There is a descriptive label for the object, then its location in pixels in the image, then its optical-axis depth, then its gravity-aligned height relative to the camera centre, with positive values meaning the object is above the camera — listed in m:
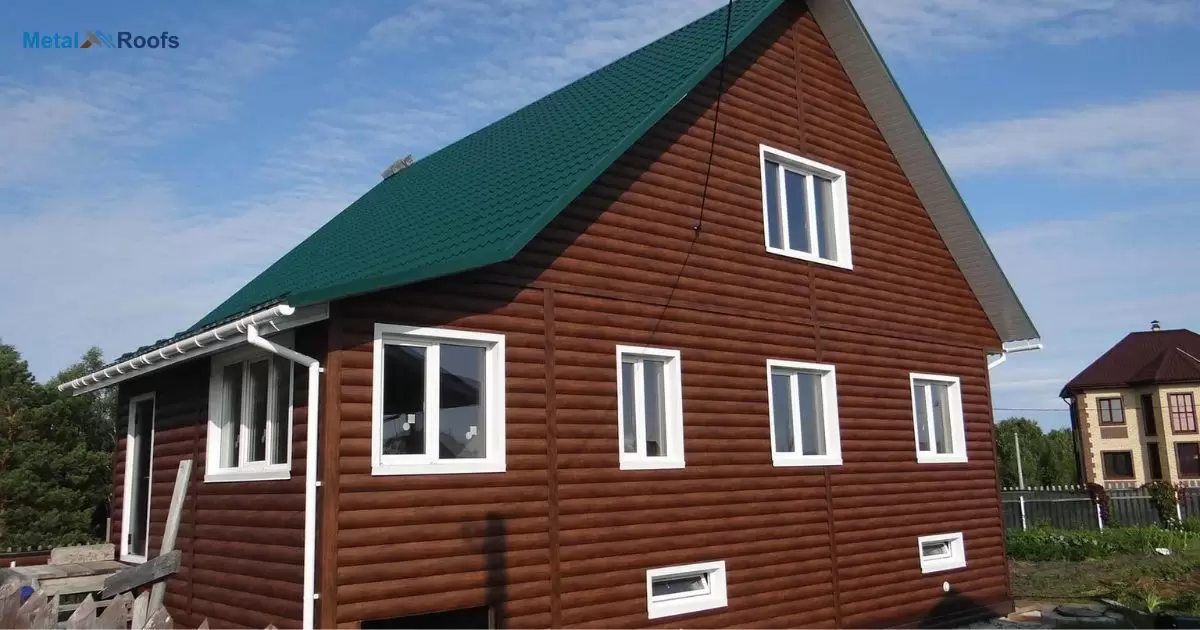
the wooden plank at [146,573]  8.02 -0.80
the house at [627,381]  7.63 +0.90
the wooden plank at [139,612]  8.24 -1.17
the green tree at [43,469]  28.91 +0.50
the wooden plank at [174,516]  8.30 -0.34
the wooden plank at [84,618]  4.95 -0.73
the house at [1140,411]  43.47 +1.82
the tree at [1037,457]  55.78 -0.33
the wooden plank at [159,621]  5.57 -0.85
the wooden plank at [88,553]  11.34 -0.86
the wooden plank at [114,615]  5.40 -0.79
